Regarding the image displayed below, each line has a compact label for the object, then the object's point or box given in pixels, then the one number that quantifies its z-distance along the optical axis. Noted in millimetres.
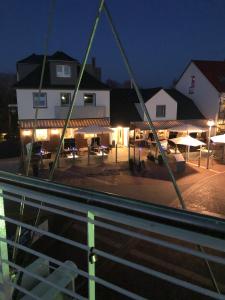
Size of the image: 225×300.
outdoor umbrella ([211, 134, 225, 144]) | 19619
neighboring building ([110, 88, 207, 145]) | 26328
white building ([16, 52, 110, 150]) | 22844
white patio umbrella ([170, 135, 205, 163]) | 18891
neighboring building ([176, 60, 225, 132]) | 28781
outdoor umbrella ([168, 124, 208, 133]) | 22314
